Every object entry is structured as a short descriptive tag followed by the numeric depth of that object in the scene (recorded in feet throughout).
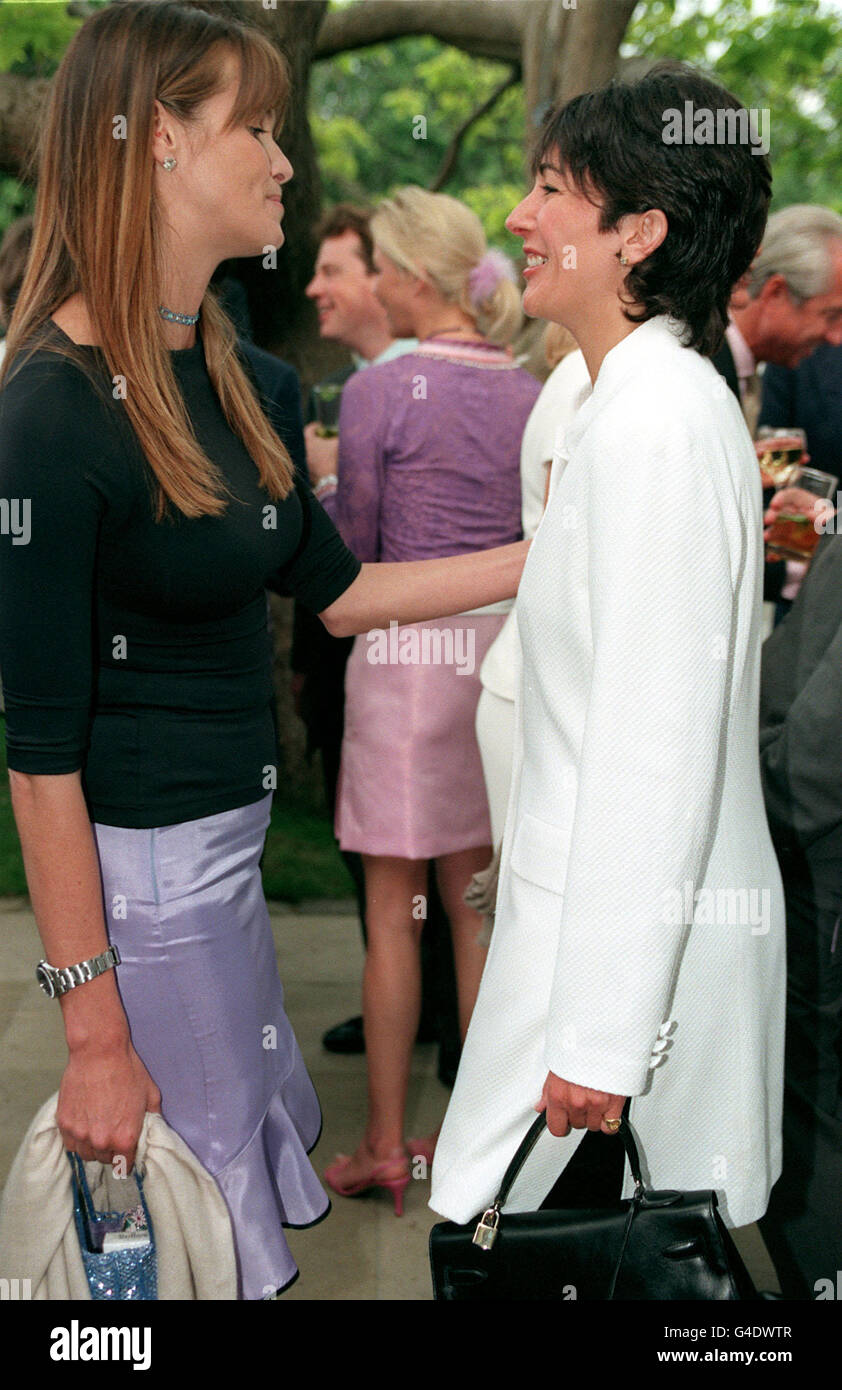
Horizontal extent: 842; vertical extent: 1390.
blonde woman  11.44
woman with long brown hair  5.44
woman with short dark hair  5.18
